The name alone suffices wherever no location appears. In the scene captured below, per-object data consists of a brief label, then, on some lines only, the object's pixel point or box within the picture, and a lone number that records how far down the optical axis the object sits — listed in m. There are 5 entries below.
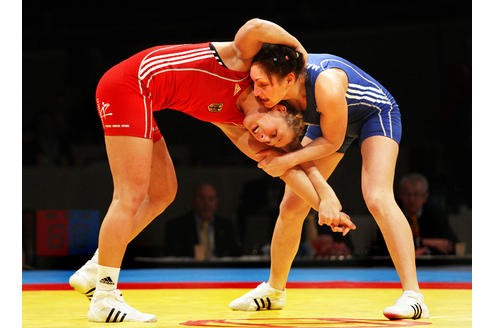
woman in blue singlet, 7.21
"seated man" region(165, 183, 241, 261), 15.49
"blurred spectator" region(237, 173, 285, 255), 15.69
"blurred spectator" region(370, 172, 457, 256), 15.01
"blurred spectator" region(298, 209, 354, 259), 15.27
